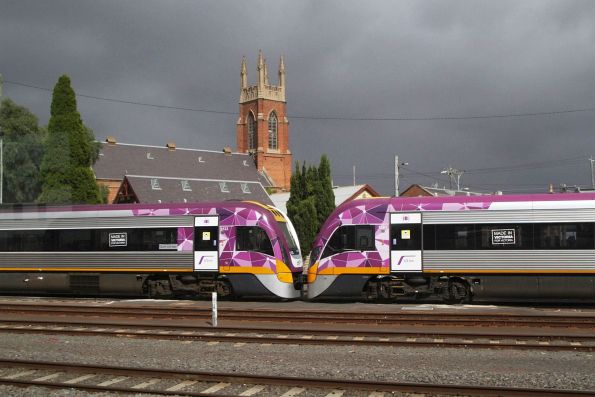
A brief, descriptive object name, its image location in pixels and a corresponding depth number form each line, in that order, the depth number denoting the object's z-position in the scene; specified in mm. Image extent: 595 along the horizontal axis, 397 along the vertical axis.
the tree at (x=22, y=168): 51906
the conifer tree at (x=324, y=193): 48281
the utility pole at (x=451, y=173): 67794
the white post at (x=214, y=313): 15466
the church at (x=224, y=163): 73375
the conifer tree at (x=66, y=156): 44312
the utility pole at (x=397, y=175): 37556
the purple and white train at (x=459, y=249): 18766
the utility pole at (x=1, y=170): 45712
